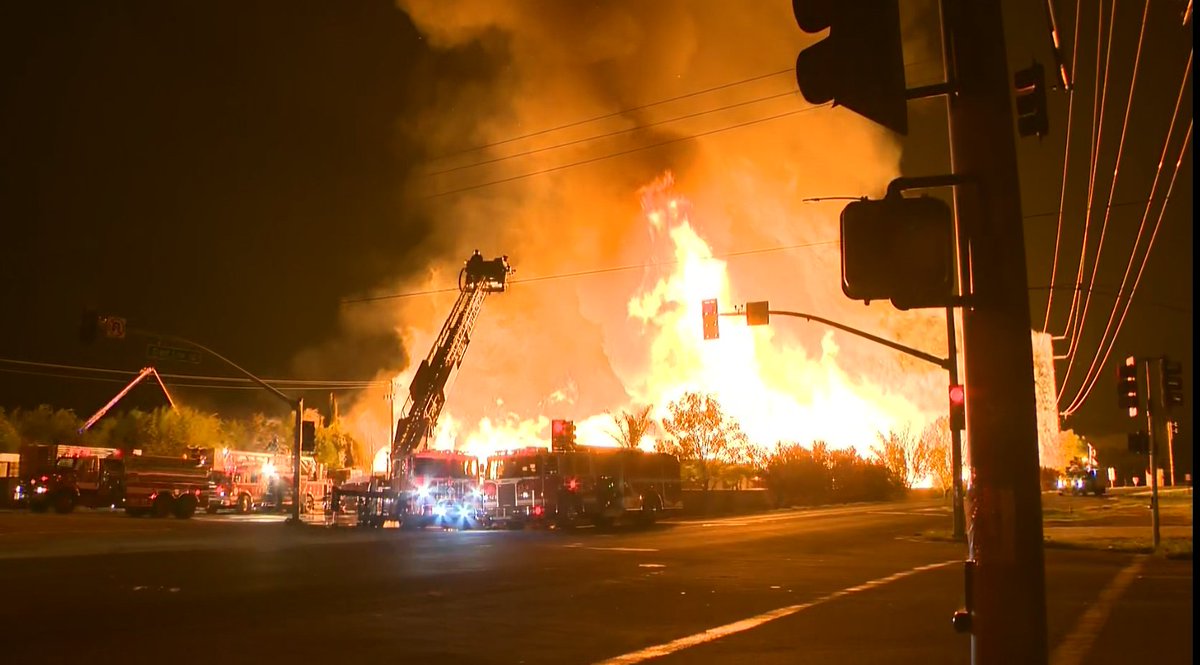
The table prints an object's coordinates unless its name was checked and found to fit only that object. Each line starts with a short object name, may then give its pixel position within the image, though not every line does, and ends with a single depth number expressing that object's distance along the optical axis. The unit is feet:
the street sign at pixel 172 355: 102.65
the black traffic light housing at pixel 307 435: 122.62
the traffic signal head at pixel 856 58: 12.54
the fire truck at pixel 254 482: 149.18
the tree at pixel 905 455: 219.82
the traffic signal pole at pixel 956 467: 80.38
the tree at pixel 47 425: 259.12
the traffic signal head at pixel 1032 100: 23.66
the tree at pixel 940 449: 218.73
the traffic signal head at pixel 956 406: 77.41
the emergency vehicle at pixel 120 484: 133.39
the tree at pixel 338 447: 280.51
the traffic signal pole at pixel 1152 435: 69.21
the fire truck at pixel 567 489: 110.01
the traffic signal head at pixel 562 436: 118.11
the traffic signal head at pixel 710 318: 95.35
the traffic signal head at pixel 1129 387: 69.41
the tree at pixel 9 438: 246.88
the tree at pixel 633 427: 187.83
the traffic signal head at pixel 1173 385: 69.46
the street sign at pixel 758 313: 92.53
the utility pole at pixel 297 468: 117.50
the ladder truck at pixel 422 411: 119.14
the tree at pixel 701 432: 184.24
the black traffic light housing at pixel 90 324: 91.81
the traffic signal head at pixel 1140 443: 73.21
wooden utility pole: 10.88
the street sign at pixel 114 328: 92.38
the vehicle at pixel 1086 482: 218.38
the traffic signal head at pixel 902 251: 12.15
